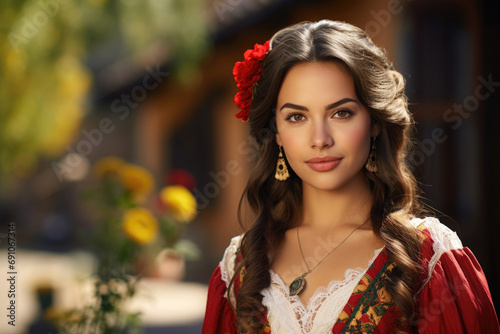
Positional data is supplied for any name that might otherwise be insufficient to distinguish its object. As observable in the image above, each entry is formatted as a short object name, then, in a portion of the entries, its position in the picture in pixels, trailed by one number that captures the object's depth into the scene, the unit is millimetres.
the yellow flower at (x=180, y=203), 3418
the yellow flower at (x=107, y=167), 3400
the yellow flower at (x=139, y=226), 3244
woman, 1928
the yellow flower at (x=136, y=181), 3340
